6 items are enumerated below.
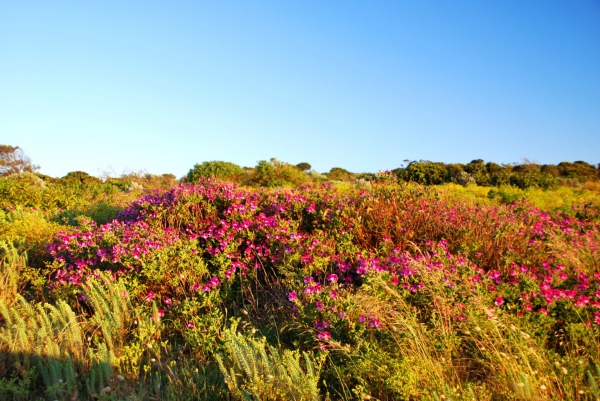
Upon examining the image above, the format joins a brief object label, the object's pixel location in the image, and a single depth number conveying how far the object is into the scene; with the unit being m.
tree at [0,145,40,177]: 29.72
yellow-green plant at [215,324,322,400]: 2.49
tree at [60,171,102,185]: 27.07
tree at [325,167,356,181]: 29.95
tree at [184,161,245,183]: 19.83
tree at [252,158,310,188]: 17.77
